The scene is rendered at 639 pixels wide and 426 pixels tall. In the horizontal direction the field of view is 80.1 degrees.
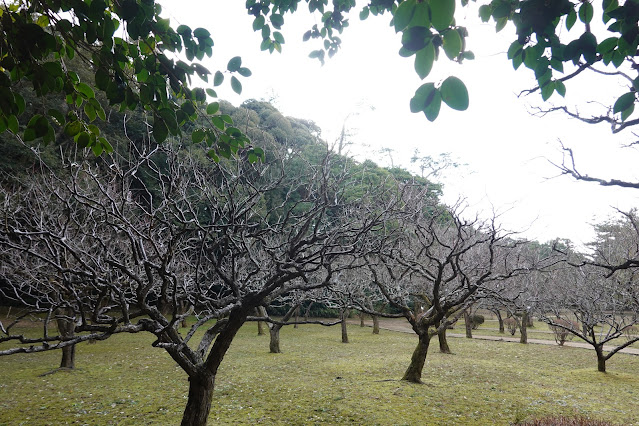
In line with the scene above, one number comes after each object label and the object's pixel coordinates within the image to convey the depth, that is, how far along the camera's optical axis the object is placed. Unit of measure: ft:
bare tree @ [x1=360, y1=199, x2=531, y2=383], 25.18
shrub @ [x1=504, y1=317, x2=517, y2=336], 71.67
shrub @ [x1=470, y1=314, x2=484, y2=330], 82.22
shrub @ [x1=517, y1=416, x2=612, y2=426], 14.90
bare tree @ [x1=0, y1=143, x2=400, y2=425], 12.19
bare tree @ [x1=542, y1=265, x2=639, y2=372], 34.94
